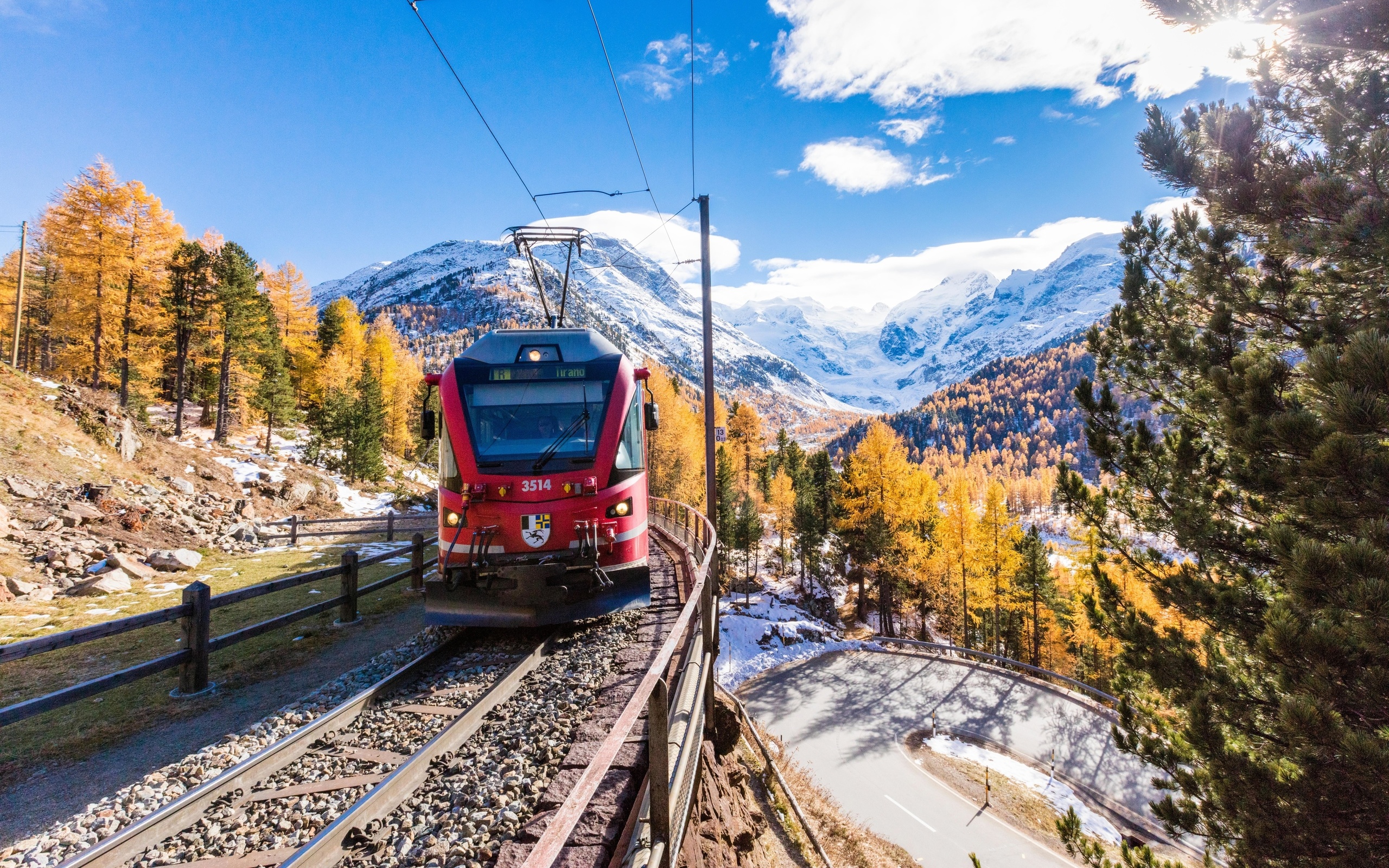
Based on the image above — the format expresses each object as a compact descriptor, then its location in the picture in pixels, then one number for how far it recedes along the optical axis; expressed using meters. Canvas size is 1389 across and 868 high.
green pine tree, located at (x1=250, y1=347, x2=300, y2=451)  32.94
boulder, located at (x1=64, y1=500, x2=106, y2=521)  12.71
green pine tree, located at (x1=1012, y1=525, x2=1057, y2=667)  29.64
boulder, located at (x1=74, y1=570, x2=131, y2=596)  10.27
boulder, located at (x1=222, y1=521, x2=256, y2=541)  15.97
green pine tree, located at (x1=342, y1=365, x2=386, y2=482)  30.52
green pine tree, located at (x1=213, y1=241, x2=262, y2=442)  29.25
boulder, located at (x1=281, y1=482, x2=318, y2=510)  21.58
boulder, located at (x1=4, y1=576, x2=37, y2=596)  9.57
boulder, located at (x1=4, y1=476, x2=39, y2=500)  12.08
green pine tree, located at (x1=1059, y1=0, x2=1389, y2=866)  2.96
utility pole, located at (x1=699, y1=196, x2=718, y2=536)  11.49
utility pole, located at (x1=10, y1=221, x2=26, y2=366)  27.89
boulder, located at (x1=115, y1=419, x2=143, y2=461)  16.80
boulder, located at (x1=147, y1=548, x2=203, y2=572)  12.39
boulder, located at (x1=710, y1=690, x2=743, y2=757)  6.22
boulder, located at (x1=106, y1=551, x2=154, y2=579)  11.24
